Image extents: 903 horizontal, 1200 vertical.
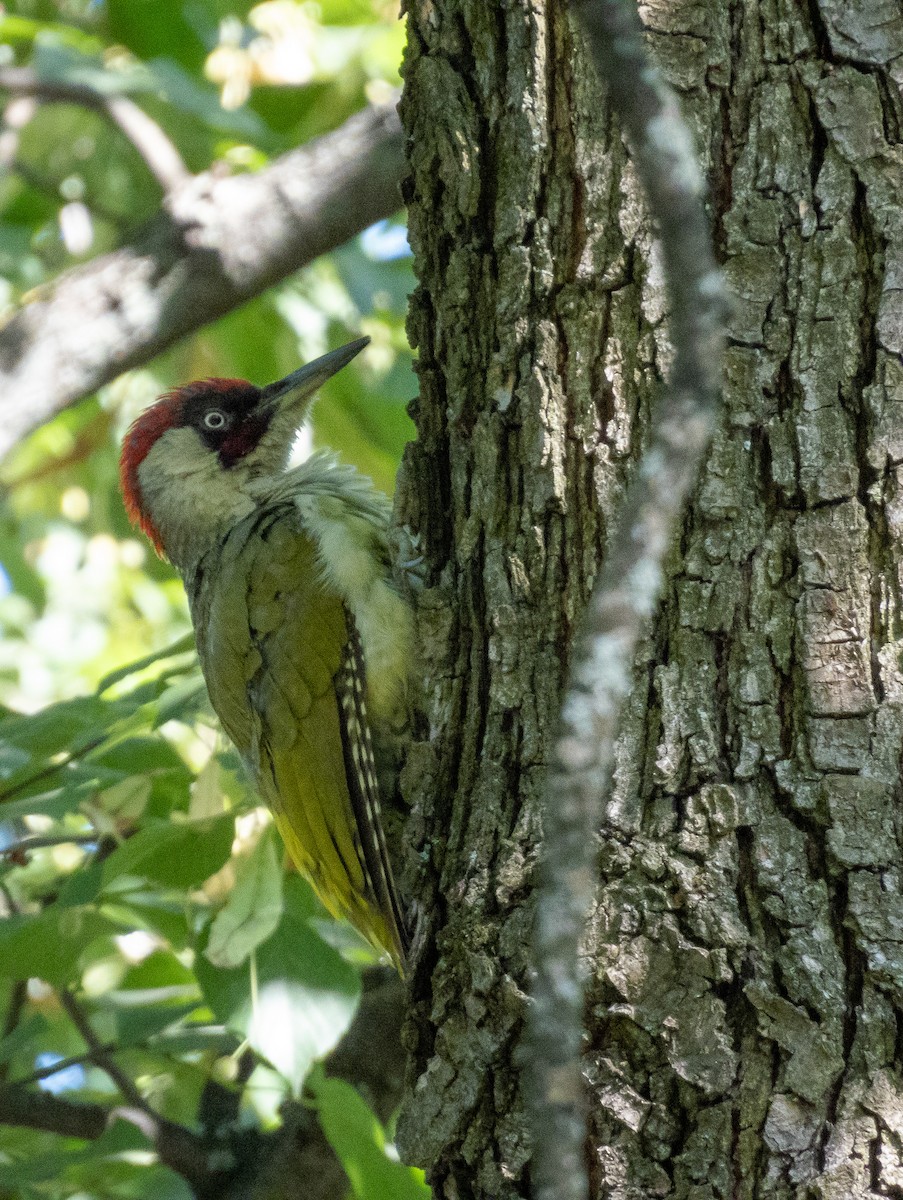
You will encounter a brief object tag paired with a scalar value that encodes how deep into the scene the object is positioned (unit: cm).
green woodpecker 589
